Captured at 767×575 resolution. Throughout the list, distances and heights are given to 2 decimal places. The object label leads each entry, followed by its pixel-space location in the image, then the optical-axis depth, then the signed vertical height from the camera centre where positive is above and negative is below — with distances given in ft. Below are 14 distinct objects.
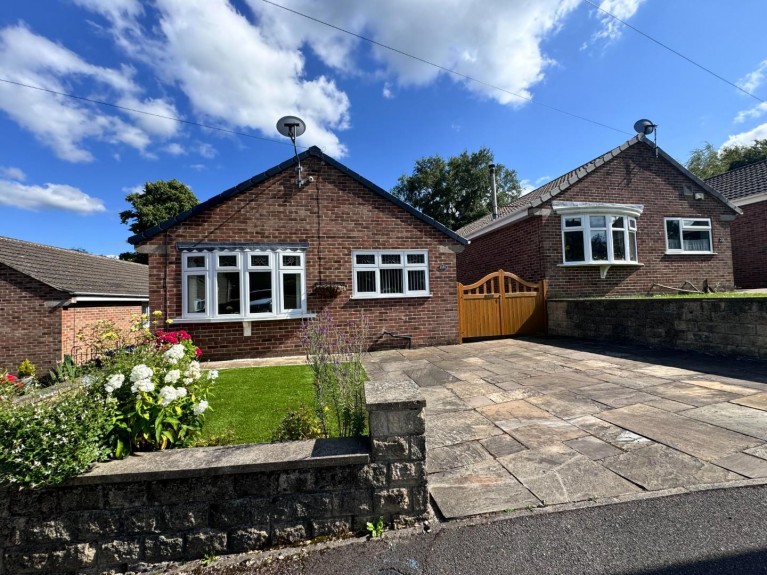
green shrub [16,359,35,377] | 38.19 -5.83
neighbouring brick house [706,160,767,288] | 44.45 +8.01
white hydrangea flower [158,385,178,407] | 7.83 -1.85
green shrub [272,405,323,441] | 9.43 -3.22
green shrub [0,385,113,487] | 6.34 -2.32
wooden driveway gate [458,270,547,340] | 33.22 -0.56
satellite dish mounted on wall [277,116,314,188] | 28.48 +14.30
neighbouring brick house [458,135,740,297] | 37.35 +7.43
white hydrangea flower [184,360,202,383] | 9.10 -1.56
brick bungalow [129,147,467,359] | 27.91 +3.57
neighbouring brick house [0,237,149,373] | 39.86 +1.11
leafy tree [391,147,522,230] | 107.34 +34.84
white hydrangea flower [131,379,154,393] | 7.66 -1.58
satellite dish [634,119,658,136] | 41.52 +19.53
